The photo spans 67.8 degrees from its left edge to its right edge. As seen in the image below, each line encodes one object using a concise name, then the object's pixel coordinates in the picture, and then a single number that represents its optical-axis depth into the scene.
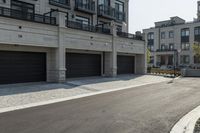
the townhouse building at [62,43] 11.51
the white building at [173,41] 38.47
